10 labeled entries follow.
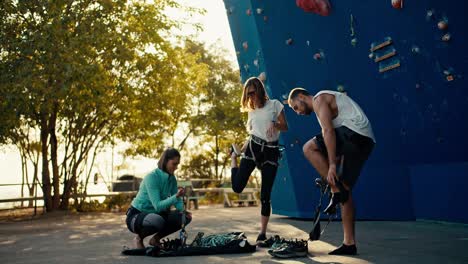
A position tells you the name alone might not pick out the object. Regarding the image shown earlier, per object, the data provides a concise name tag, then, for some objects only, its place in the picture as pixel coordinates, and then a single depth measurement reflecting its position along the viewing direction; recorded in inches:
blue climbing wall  278.1
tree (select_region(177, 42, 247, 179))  1134.4
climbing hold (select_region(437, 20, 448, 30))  257.6
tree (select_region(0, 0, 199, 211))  555.8
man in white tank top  218.1
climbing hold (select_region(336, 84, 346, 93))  347.6
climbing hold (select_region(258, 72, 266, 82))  392.5
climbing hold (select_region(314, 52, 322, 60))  348.8
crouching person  250.8
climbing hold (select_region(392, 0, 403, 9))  273.1
